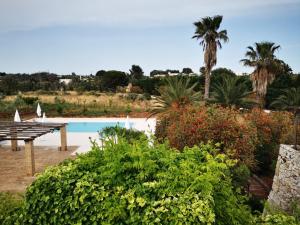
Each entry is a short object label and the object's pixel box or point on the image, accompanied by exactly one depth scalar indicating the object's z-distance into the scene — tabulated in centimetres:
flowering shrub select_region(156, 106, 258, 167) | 677
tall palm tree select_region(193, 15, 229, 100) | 1915
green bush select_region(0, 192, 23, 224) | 304
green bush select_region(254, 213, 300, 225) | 311
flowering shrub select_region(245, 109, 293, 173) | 864
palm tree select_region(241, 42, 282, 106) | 1843
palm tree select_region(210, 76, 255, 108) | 1156
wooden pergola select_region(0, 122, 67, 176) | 729
